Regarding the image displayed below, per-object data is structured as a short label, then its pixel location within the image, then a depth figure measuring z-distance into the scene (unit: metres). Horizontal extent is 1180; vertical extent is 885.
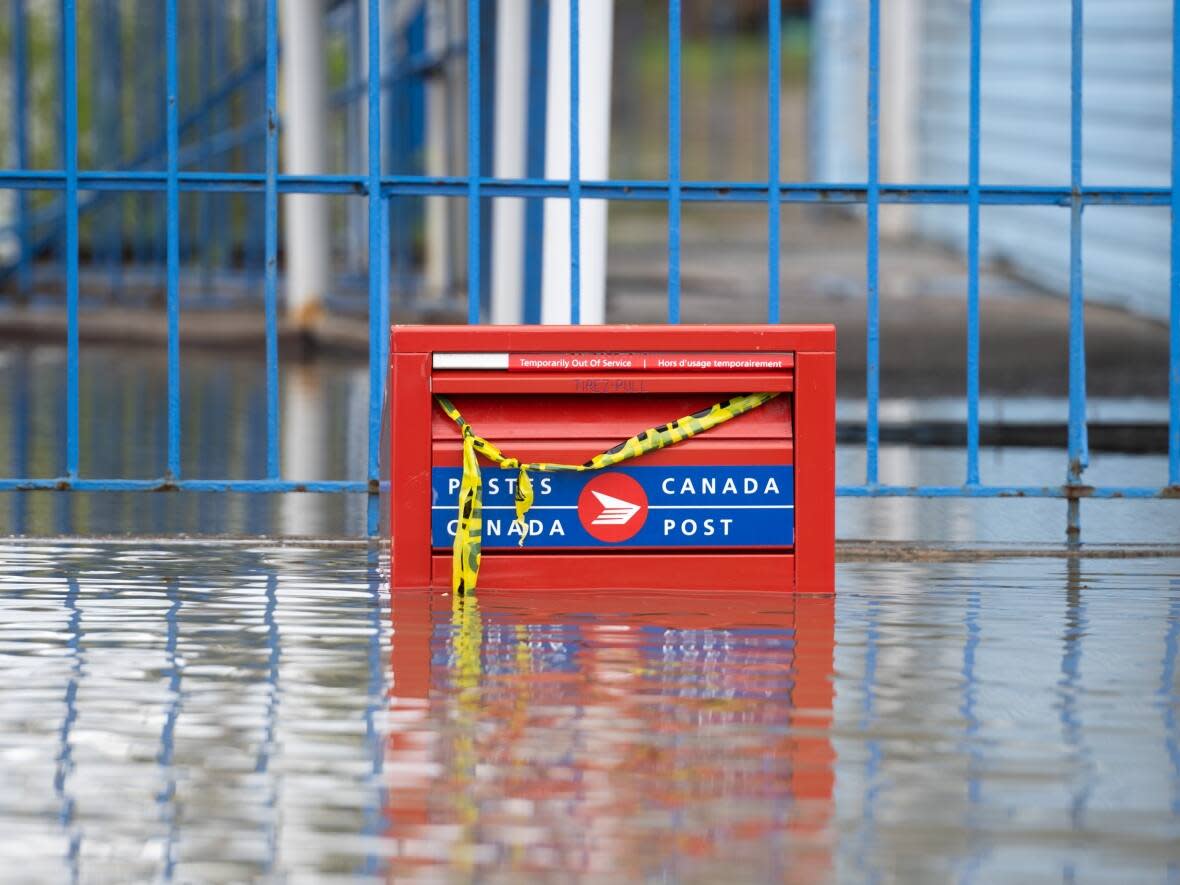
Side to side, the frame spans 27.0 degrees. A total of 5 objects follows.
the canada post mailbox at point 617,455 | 7.79
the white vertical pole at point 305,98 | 19.38
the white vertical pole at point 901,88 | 33.81
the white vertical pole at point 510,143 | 16.44
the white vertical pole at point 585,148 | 11.62
